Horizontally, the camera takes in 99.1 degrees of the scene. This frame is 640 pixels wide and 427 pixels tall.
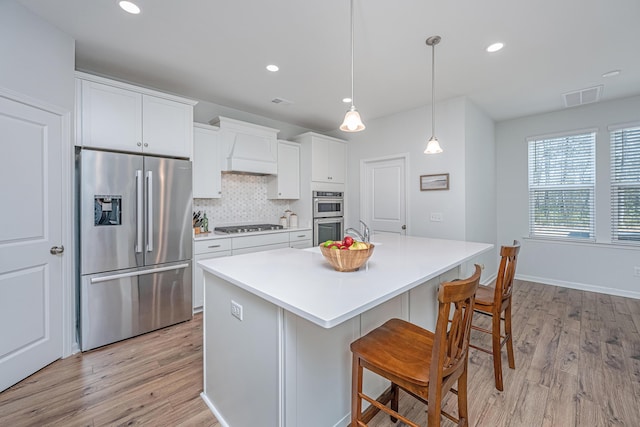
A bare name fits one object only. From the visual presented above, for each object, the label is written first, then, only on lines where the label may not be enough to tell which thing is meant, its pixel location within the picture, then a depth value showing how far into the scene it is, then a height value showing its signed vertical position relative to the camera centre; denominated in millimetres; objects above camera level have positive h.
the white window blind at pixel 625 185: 3600 +359
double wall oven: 4477 -55
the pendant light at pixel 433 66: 2305 +1452
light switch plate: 3790 -65
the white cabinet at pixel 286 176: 4297 +598
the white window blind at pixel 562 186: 3943 +393
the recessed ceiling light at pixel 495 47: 2376 +1466
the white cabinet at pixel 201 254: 3131 -488
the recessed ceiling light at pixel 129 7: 1881 +1448
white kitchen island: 1192 -608
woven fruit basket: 1487 -250
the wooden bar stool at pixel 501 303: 1891 -660
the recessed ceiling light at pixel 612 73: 2877 +1483
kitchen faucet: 1935 -175
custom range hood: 3646 +925
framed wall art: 3697 +425
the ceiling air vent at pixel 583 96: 3359 +1504
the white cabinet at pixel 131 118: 2418 +927
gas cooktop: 3570 -215
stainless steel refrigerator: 2387 -294
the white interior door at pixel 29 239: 1899 -192
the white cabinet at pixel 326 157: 4445 +951
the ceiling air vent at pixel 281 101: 3678 +1535
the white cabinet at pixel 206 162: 3393 +644
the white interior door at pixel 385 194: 4230 +300
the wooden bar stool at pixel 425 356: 1049 -651
